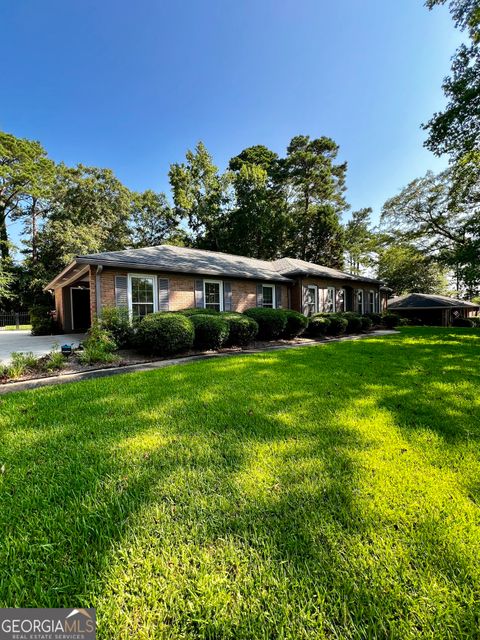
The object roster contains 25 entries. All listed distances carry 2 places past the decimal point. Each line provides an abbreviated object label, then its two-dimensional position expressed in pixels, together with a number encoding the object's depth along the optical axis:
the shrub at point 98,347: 6.67
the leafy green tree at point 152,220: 30.03
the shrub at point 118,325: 8.19
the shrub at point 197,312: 9.81
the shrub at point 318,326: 12.35
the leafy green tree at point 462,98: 10.48
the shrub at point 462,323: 28.52
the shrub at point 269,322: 10.48
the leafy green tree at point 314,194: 27.19
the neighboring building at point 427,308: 28.58
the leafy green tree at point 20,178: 23.73
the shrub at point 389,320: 20.28
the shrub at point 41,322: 14.22
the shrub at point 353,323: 14.20
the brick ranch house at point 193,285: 9.45
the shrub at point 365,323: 14.89
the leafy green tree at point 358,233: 30.58
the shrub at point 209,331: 8.22
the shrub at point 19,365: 5.54
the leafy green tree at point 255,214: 26.25
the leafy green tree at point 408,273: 24.11
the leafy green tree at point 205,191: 27.31
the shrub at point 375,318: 18.18
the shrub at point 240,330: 9.08
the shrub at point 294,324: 11.17
